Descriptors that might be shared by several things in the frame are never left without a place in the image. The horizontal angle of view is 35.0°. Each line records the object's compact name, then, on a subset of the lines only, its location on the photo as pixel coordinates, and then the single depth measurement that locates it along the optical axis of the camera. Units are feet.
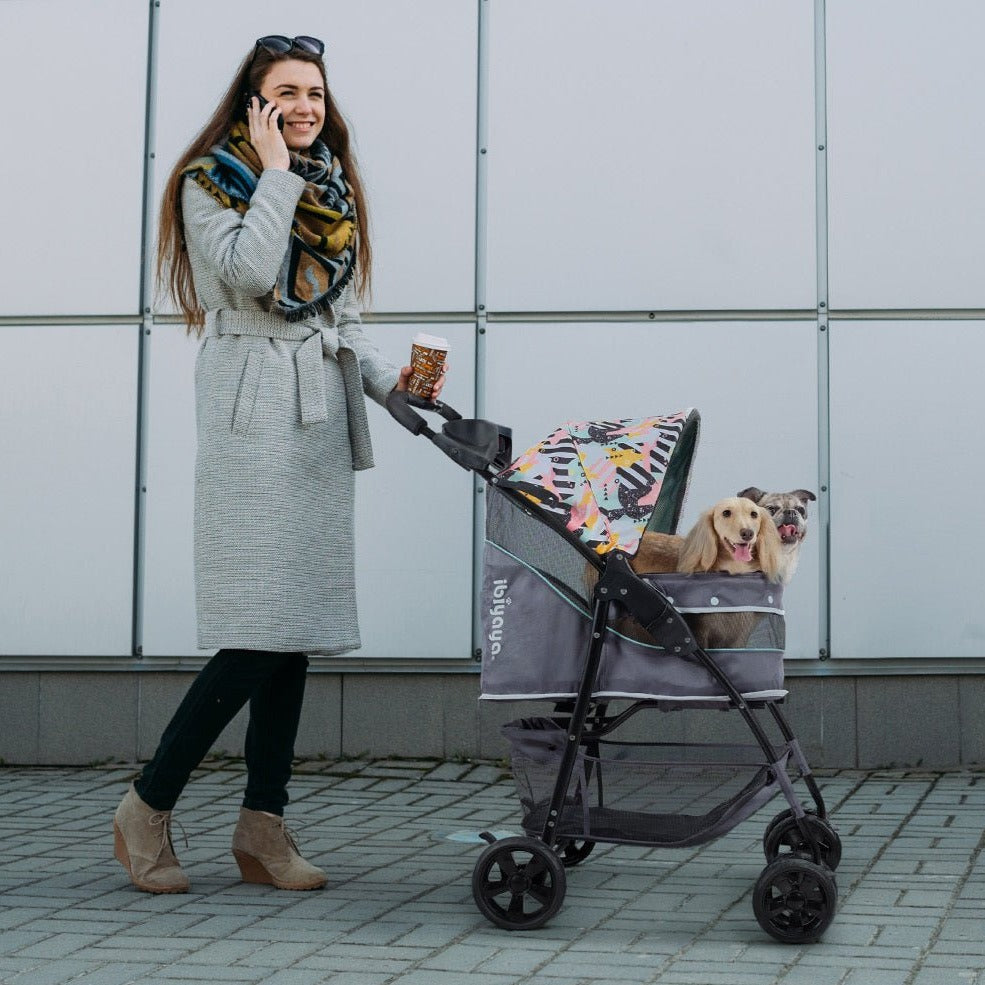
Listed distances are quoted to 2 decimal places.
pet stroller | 11.77
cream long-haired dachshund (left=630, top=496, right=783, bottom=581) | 12.19
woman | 13.05
